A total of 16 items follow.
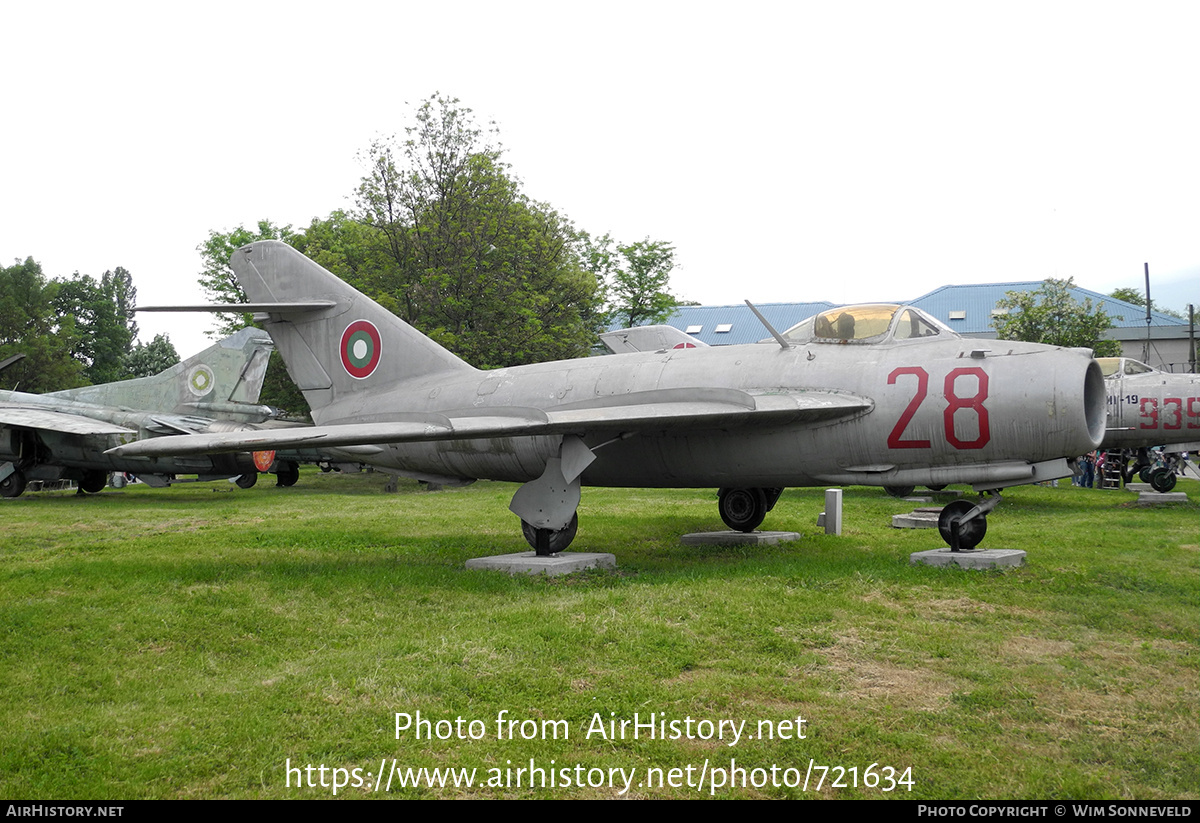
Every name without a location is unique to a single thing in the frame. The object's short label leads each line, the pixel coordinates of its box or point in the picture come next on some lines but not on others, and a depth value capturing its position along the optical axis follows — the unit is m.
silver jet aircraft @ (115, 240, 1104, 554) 8.02
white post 11.88
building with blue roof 49.00
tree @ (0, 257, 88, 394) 44.09
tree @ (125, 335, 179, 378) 57.84
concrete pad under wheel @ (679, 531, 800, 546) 10.63
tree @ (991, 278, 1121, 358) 29.91
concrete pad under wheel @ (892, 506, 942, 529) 12.47
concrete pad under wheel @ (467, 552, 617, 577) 8.58
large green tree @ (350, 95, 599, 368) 26.02
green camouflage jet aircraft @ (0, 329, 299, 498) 19.61
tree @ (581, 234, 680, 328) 39.41
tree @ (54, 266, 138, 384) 58.09
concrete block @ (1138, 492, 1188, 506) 16.23
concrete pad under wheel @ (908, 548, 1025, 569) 8.21
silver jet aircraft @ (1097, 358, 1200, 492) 16.20
